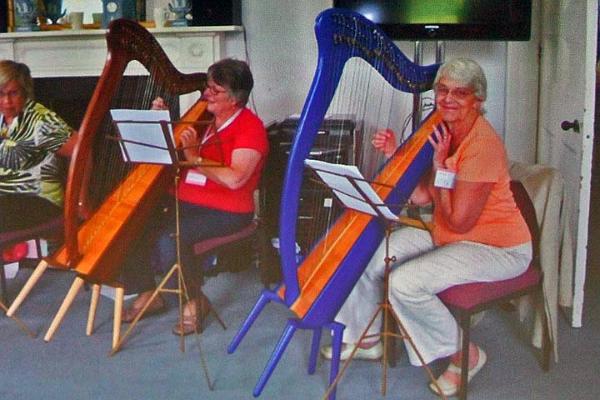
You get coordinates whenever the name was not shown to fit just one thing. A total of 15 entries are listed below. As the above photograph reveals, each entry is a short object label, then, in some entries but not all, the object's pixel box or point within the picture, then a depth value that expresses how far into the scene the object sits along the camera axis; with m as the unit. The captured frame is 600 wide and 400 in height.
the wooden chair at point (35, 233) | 2.91
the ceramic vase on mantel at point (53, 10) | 3.92
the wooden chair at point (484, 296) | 2.26
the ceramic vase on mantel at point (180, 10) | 3.76
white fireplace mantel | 3.81
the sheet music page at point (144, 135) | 2.37
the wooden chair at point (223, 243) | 2.74
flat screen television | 3.21
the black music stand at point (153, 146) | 2.37
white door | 2.72
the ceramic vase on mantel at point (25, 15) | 3.83
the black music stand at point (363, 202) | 1.94
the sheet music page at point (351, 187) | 1.92
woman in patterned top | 3.08
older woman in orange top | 2.30
